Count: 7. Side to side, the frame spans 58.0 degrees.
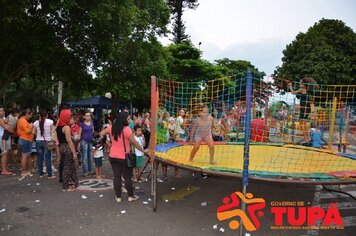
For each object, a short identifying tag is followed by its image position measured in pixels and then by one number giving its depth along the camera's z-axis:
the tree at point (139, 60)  19.23
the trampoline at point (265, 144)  5.49
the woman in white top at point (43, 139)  8.24
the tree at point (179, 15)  32.53
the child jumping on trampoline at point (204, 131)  6.87
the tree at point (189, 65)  30.59
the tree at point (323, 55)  23.42
